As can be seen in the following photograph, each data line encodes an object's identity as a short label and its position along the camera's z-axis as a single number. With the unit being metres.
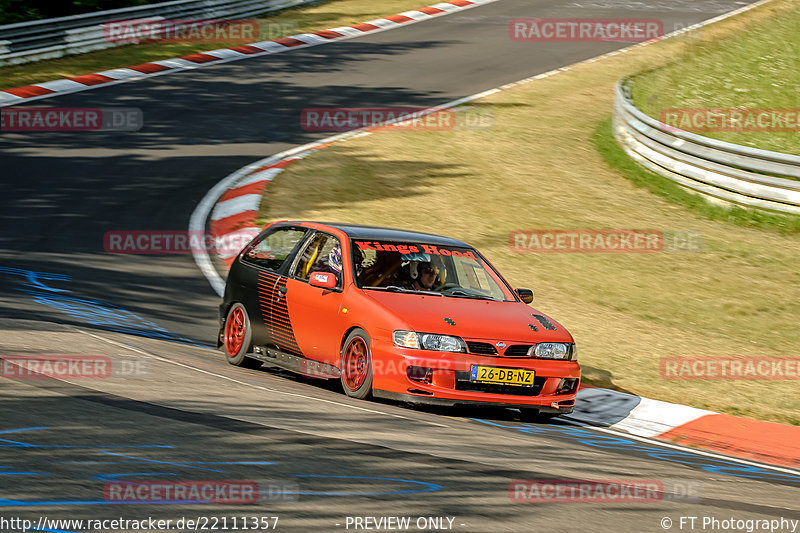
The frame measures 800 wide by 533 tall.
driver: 18.37
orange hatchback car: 16.33
